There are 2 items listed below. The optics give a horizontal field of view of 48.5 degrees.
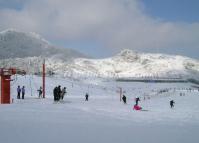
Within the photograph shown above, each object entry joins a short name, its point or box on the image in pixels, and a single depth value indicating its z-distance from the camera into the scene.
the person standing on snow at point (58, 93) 17.66
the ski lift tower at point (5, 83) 17.79
